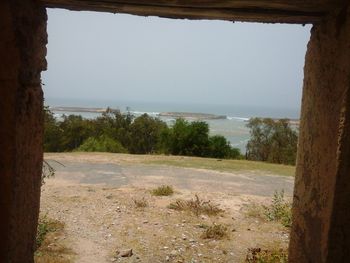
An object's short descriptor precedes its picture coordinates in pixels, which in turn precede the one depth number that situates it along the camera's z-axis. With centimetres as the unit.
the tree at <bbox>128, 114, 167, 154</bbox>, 2572
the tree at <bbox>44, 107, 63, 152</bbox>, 2409
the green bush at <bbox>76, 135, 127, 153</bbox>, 1925
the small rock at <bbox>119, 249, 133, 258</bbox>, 532
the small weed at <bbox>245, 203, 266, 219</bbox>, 754
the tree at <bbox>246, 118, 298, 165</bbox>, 2425
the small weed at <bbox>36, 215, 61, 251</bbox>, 564
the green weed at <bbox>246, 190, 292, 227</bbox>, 721
